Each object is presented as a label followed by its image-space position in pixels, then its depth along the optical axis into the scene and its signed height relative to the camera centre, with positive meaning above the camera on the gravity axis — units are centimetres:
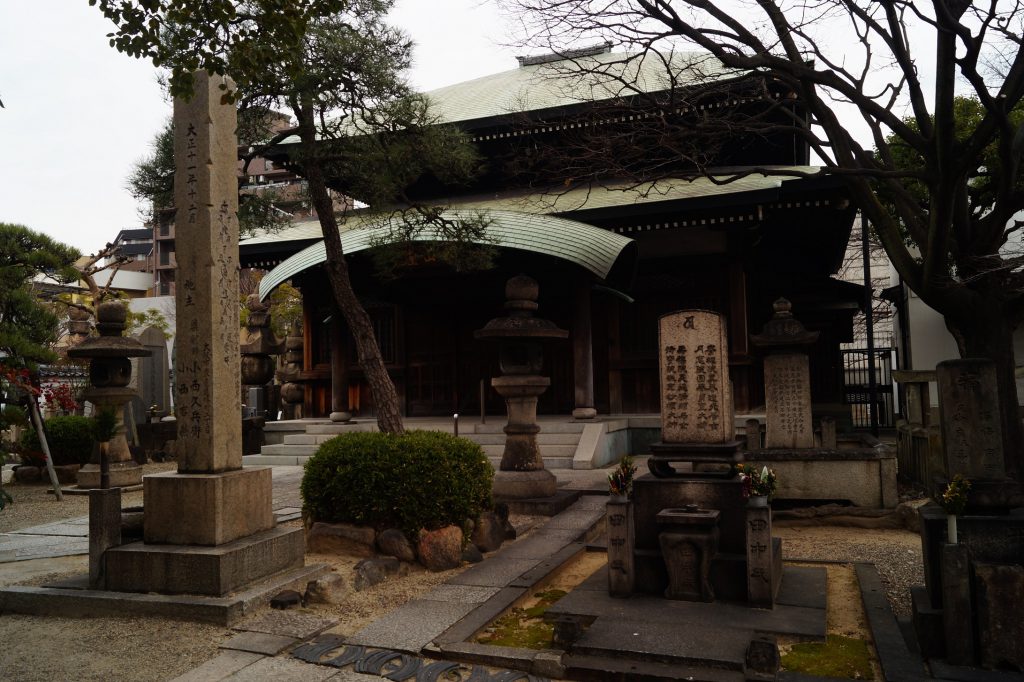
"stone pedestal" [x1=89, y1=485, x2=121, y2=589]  580 -102
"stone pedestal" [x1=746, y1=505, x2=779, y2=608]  546 -135
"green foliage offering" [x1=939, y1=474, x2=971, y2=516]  460 -74
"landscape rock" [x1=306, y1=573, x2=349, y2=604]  576 -153
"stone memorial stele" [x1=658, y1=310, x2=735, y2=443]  658 +6
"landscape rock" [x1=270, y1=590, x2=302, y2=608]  557 -154
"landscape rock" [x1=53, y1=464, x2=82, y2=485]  1382 -134
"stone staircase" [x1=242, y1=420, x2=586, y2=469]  1367 -91
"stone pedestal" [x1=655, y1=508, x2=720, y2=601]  557 -125
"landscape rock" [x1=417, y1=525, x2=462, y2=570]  680 -145
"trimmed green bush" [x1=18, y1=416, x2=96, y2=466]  1394 -72
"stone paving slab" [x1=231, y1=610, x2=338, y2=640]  513 -162
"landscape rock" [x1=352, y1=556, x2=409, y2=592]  624 -154
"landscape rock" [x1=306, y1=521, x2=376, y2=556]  696 -137
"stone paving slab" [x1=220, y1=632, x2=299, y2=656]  480 -162
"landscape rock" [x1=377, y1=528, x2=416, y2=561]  685 -141
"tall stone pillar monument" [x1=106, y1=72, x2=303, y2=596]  571 -25
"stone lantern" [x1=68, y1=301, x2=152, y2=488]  1255 +40
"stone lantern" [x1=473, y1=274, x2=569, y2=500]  966 +6
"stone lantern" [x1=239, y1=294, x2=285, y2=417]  1755 +110
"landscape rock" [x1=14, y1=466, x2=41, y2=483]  1395 -135
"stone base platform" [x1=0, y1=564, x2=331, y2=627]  529 -150
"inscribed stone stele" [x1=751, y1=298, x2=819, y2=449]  1102 -2
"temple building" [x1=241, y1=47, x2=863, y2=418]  1423 +275
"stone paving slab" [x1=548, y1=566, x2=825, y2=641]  506 -164
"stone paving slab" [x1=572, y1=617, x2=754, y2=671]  447 -163
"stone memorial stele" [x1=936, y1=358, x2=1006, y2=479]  484 -27
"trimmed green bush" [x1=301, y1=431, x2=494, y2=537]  691 -85
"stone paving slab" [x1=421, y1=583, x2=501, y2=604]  583 -163
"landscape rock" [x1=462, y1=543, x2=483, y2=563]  705 -156
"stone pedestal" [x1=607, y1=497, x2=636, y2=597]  579 -136
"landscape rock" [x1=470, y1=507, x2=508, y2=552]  745 -144
